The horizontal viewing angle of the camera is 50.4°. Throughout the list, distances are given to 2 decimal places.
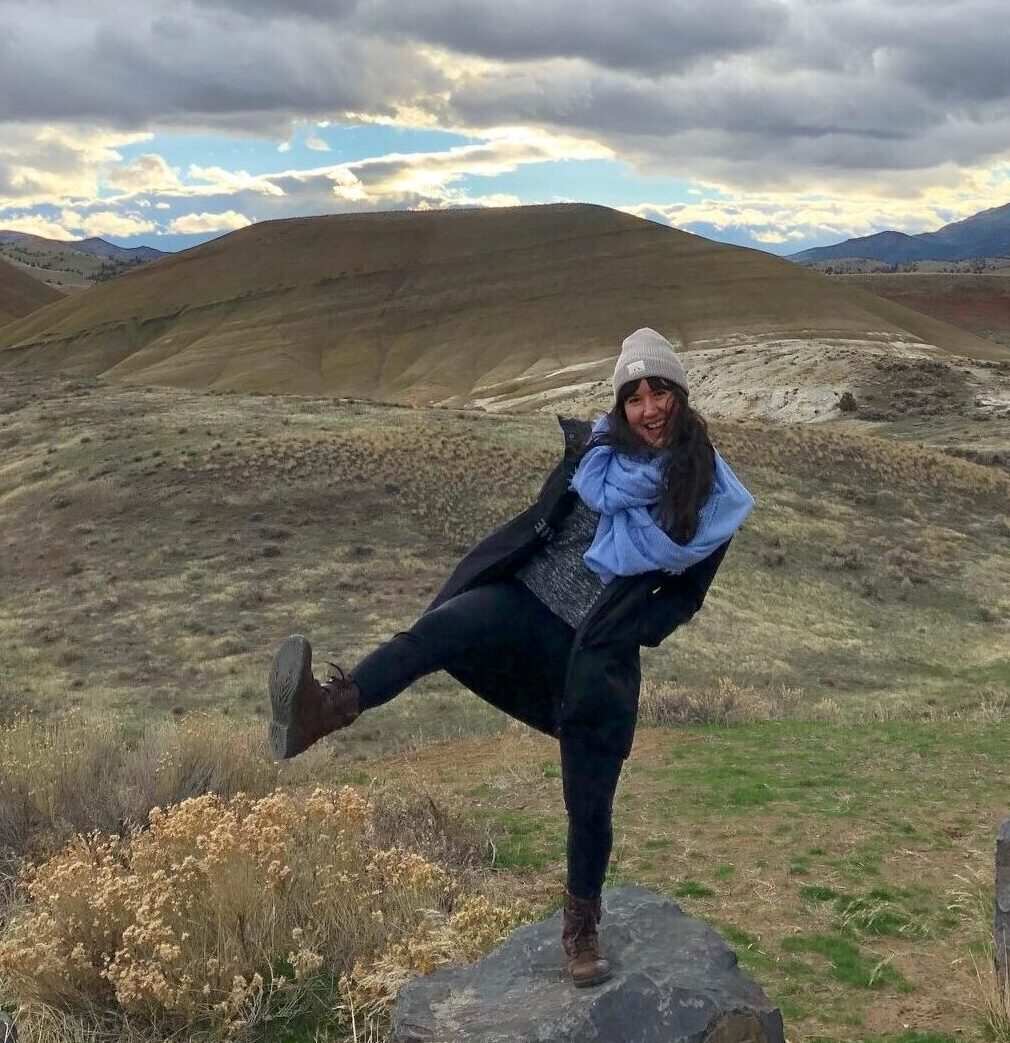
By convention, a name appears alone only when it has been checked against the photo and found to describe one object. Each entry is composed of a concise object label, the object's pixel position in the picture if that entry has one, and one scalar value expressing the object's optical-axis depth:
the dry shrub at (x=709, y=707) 11.95
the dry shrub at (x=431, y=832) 6.40
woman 3.64
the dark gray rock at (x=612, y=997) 3.51
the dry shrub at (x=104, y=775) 6.82
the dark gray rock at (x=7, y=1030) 3.59
